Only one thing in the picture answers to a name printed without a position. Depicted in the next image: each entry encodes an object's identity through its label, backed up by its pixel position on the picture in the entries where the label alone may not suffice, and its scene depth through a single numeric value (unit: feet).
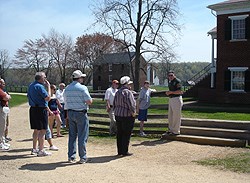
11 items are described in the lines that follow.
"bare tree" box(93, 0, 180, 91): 108.59
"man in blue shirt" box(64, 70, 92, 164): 25.45
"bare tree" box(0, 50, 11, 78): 228.80
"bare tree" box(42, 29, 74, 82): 198.08
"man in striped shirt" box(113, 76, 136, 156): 28.22
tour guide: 33.37
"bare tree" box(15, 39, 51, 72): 196.34
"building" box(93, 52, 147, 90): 229.45
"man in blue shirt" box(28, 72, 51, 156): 27.20
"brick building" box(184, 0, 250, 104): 72.74
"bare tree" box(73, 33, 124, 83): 201.16
